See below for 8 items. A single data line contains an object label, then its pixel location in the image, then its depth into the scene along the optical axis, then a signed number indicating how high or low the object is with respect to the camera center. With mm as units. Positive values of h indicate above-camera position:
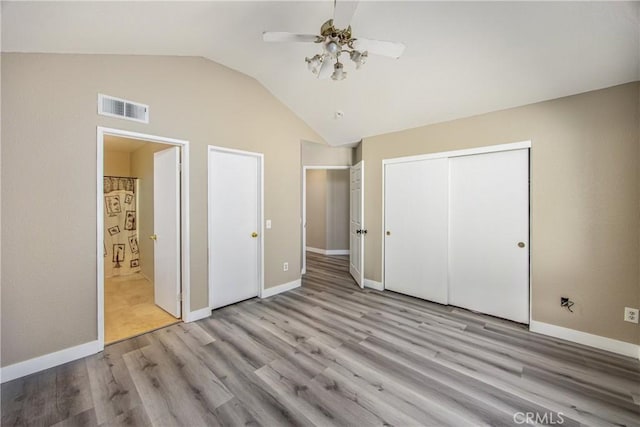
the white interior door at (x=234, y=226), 3213 -185
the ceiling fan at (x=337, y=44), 1763 +1211
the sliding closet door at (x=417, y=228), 3447 -222
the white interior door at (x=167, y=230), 2926 -209
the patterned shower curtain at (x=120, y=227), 4594 -271
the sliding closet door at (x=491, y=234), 2865 -255
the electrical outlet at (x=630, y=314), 2258 -913
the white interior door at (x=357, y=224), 4172 -197
